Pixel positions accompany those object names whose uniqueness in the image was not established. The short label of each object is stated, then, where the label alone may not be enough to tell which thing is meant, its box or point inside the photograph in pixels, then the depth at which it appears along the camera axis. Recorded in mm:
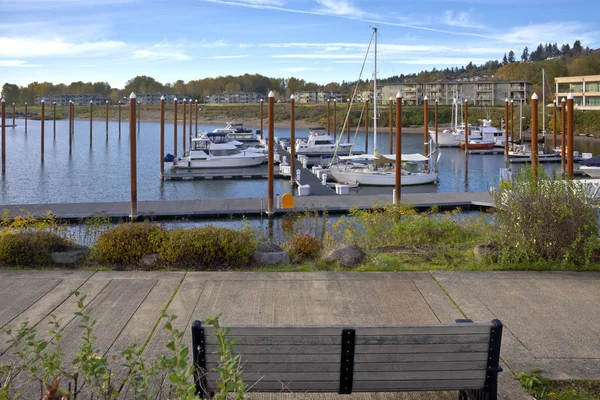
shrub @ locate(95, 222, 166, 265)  9664
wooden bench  4375
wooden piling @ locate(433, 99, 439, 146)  56794
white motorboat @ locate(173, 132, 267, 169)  45084
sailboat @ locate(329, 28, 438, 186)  35250
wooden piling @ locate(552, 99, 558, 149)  51447
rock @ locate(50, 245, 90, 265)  9594
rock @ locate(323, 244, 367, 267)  9578
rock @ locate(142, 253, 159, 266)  9539
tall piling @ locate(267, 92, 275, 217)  23203
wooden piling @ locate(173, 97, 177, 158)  49234
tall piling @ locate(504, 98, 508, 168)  49531
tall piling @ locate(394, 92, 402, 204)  23375
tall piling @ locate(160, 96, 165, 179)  39819
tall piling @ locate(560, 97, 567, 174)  35859
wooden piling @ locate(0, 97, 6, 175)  41219
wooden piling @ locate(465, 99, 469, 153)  59378
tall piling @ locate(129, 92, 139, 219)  21973
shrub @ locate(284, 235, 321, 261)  10390
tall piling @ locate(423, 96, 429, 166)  38581
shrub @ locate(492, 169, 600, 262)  9227
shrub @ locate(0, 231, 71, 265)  9430
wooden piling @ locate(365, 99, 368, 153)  56797
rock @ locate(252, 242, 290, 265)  9695
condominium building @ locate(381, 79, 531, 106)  124438
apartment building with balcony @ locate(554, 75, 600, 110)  96444
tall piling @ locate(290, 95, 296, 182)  36438
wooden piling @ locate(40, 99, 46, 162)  51684
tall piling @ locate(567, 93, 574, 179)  25544
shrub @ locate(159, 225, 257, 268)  9461
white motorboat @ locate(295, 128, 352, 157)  54781
